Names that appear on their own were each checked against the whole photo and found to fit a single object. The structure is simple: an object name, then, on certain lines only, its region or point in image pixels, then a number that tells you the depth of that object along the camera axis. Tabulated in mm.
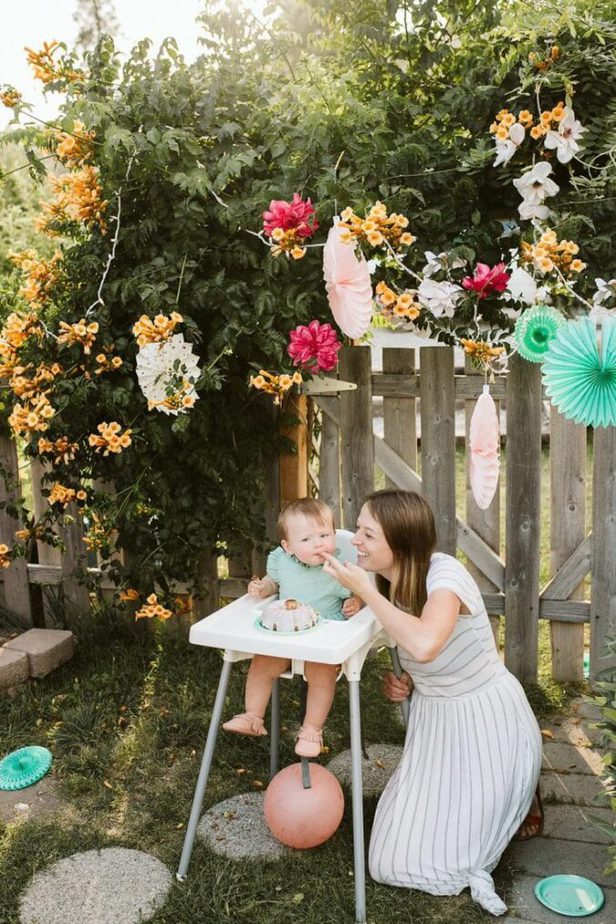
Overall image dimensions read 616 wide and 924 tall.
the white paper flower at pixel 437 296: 2912
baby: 2639
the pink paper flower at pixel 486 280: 2834
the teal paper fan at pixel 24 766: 3162
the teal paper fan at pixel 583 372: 2400
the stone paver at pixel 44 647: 3836
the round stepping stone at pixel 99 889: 2479
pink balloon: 2559
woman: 2533
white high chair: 2409
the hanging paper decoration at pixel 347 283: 2768
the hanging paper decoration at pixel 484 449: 2932
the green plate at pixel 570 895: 2432
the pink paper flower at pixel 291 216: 2805
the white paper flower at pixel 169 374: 3059
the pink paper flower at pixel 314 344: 2938
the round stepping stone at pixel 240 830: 2740
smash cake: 2526
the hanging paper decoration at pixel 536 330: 2729
